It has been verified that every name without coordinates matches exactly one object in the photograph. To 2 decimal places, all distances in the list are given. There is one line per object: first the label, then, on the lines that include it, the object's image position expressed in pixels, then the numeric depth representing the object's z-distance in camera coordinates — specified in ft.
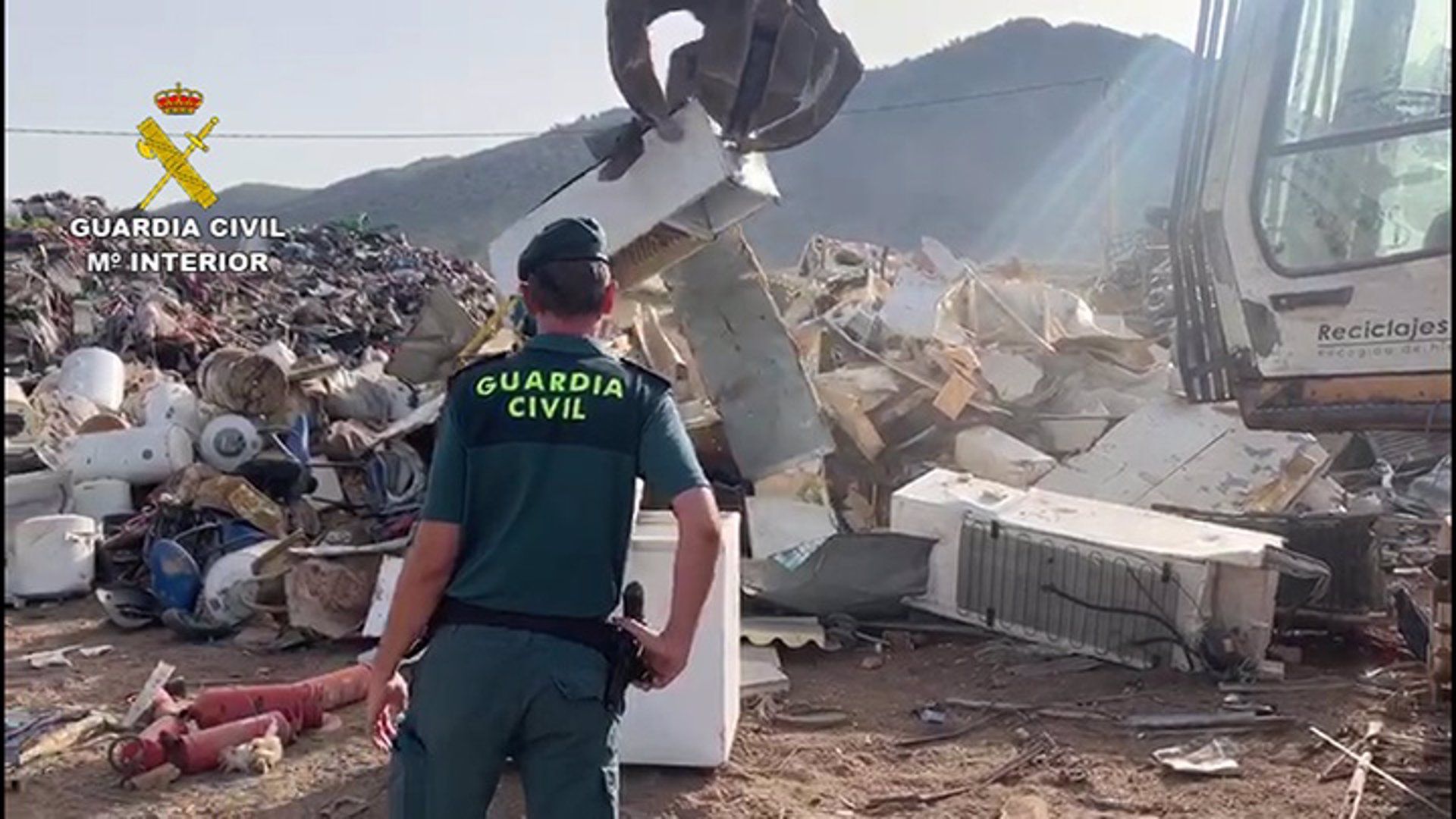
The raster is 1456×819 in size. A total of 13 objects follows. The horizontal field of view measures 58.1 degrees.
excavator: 13.01
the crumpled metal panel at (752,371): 22.08
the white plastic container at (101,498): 25.27
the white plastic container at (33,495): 24.59
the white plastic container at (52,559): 22.65
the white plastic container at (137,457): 25.68
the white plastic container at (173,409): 26.78
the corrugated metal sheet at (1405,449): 28.73
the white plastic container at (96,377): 32.45
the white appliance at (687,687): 13.33
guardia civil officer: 8.41
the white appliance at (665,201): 16.78
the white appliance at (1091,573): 16.52
